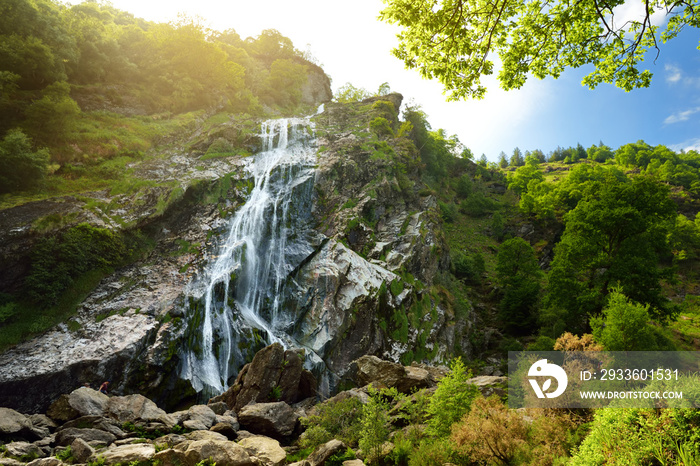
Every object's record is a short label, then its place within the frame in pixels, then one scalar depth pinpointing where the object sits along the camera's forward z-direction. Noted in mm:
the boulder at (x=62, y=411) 10397
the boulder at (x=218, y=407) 12456
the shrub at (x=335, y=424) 10055
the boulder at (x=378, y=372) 13438
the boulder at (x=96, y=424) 9656
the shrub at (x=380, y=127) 37397
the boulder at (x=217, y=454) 7387
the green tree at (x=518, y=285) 28000
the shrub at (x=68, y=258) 14734
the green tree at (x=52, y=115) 19631
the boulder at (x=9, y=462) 7217
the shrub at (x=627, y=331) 11703
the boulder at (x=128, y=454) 7504
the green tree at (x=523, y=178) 65312
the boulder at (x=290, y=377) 14047
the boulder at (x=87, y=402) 10398
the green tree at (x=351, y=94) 63688
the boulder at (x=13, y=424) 9219
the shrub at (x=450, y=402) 8289
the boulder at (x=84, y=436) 9127
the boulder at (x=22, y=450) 8084
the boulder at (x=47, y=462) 7035
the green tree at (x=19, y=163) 16183
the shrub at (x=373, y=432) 8477
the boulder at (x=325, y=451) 8430
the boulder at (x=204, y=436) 9180
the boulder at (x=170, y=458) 7383
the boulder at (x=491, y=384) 11180
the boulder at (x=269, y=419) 11281
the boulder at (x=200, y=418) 10398
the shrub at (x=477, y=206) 54938
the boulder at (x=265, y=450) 8638
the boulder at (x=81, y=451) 7848
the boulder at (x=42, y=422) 10102
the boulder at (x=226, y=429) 10359
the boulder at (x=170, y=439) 8797
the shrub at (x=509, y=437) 6645
